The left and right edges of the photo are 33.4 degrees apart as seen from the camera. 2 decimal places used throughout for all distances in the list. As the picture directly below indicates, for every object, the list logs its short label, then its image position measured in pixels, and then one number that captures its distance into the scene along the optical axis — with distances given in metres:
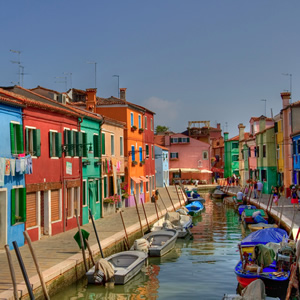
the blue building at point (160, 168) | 67.74
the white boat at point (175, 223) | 28.15
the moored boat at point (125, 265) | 17.02
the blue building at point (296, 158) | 41.03
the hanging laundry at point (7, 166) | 18.48
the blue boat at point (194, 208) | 40.58
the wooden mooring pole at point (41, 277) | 13.27
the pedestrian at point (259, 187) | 49.44
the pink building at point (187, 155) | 78.25
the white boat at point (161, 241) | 22.48
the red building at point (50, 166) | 21.20
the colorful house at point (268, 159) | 50.22
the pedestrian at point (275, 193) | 38.61
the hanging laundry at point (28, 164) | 19.94
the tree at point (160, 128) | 115.03
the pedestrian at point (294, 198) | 35.03
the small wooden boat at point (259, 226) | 28.91
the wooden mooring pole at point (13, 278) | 12.10
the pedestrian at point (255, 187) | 48.70
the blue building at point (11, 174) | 18.62
